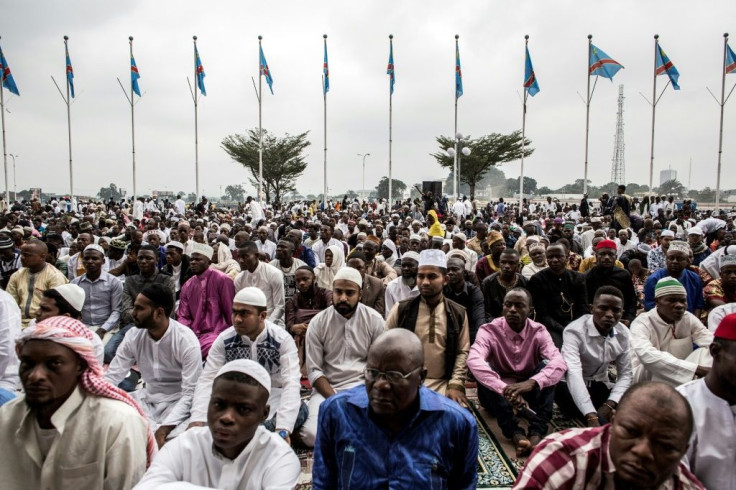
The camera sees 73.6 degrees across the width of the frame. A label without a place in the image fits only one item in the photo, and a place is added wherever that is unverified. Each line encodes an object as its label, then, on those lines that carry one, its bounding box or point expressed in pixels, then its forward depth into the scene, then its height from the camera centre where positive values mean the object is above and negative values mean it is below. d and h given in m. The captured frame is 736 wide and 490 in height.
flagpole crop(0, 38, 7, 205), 24.08 +3.19
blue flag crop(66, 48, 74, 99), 23.92 +7.14
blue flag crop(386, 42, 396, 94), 24.13 +7.65
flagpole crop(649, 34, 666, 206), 20.94 +5.43
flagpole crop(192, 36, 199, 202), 25.13 +4.87
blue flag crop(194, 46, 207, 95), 25.00 +7.76
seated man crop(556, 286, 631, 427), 4.38 -1.26
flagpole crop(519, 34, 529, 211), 21.79 +5.39
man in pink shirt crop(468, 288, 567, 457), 4.20 -1.33
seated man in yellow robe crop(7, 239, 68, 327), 5.64 -0.72
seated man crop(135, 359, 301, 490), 2.29 -1.09
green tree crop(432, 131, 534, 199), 42.47 +6.03
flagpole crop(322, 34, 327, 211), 25.64 +5.34
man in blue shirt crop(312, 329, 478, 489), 2.21 -0.98
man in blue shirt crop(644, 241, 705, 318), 5.77 -0.65
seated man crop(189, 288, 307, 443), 3.95 -1.05
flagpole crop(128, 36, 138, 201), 23.85 +5.61
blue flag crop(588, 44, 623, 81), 18.88 +6.13
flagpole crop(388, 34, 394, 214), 25.36 +5.45
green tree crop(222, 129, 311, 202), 42.66 +5.54
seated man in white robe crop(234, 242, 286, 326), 6.53 -0.78
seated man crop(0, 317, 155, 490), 2.14 -0.92
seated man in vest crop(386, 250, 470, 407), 4.48 -0.95
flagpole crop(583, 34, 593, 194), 22.52 +4.48
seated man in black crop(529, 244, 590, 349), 5.59 -0.80
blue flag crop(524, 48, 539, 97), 21.53 +6.37
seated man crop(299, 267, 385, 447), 4.54 -1.08
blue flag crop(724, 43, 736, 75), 19.38 +6.58
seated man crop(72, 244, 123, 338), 6.02 -0.93
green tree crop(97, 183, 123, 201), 75.93 +4.61
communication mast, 62.32 +10.10
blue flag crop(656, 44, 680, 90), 19.92 +6.40
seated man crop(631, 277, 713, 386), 4.15 -0.97
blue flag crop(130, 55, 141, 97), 23.65 +6.92
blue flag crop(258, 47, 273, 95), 24.16 +7.40
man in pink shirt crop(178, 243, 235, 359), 5.57 -0.92
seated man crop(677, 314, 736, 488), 2.29 -0.93
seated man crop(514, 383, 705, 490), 1.73 -0.85
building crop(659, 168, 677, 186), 105.67 +11.31
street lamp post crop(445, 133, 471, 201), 22.11 +3.01
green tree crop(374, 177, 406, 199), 65.39 +4.87
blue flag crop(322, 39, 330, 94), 25.02 +7.44
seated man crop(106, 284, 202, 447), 3.95 -1.16
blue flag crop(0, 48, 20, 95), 21.97 +6.24
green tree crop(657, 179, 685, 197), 76.00 +5.96
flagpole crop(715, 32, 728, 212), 20.75 +4.57
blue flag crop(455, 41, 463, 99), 23.64 +7.06
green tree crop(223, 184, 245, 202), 100.13 +6.03
